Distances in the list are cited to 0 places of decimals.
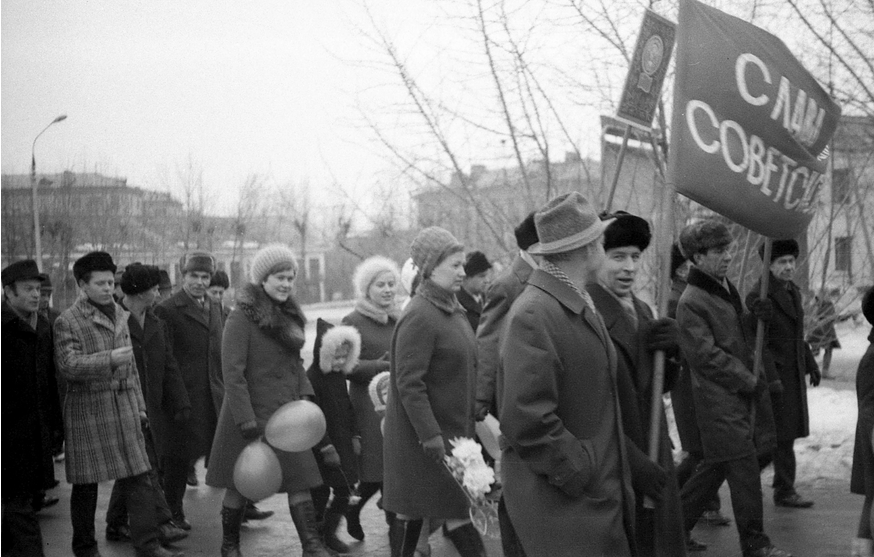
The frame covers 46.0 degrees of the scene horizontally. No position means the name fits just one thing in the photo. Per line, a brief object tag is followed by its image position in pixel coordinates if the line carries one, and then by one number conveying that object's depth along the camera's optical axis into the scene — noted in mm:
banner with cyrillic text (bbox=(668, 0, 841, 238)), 4445
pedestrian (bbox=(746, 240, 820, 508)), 7059
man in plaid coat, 5980
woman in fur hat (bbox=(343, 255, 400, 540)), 6312
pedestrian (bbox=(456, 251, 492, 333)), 7234
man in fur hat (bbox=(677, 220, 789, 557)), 5742
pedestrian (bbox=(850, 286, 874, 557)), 4727
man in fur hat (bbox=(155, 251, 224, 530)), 7801
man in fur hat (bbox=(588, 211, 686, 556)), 3811
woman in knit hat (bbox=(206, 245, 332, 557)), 5766
